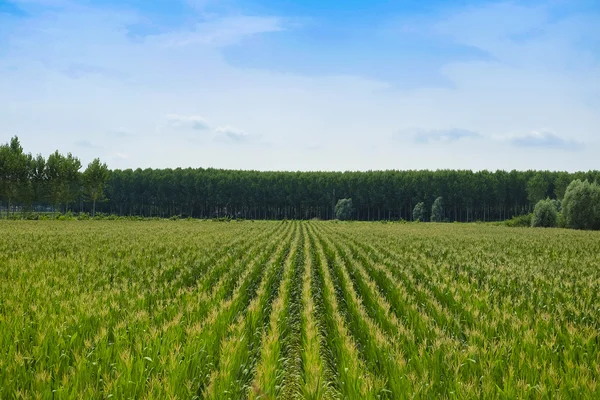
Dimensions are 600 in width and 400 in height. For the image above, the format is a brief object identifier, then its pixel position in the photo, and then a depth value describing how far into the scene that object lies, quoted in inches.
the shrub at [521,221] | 3163.9
